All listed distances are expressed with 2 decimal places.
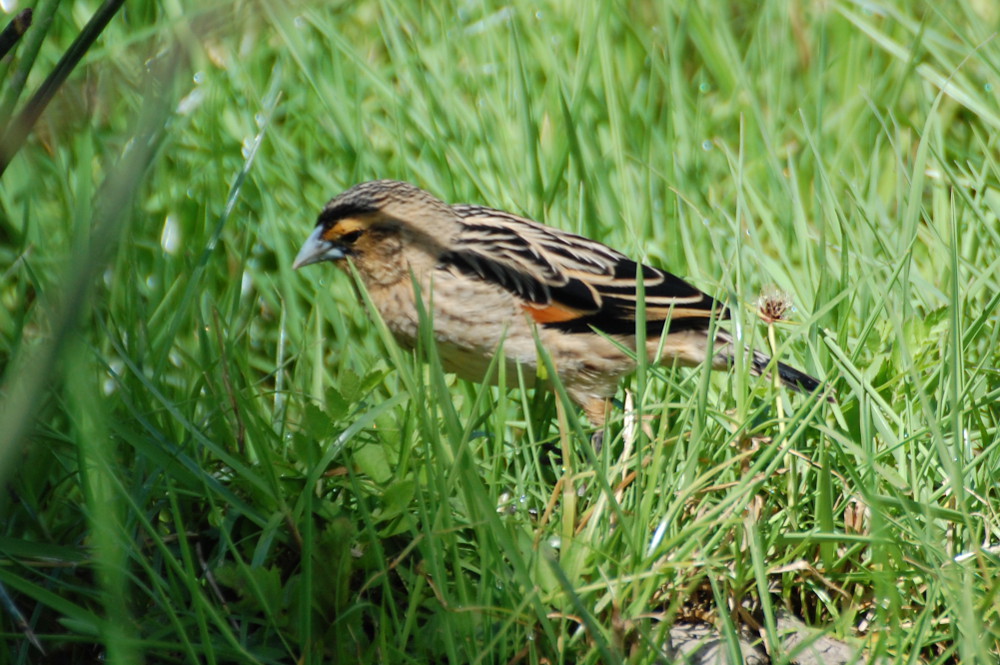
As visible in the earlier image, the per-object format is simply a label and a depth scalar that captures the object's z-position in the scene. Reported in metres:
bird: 8.01
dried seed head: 6.99
